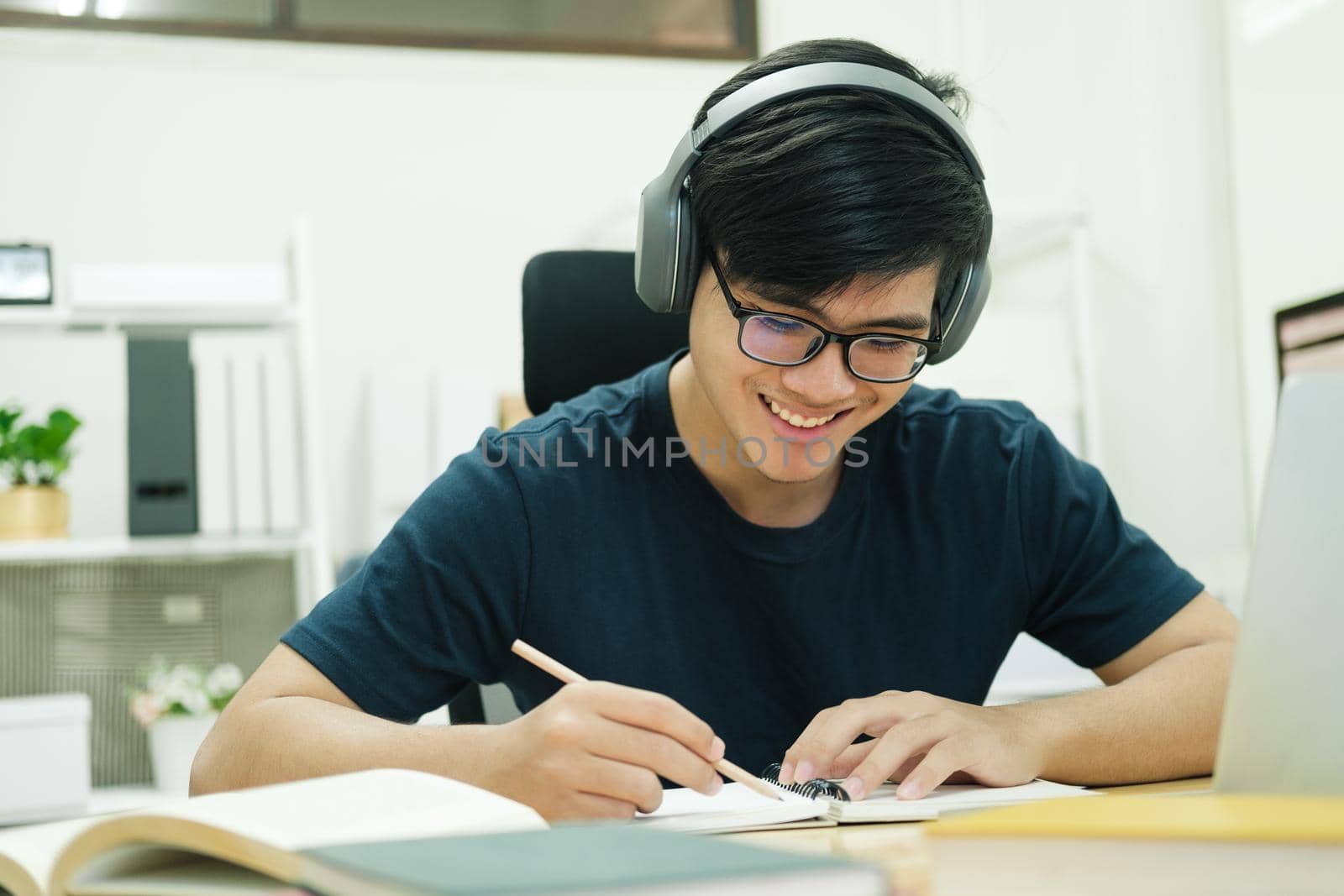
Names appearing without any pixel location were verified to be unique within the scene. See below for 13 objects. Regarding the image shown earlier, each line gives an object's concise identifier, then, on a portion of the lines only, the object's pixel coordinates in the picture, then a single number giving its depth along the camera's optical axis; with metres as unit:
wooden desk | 0.49
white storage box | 1.86
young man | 0.88
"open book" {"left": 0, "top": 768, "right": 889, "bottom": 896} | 0.36
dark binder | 1.98
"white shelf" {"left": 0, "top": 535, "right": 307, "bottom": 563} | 2.01
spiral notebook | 0.68
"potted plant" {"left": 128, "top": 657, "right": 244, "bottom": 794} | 2.03
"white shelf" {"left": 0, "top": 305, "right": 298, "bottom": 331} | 2.12
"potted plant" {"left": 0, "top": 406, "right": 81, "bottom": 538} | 2.06
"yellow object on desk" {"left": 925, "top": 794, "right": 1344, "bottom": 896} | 0.41
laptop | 0.55
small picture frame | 2.16
